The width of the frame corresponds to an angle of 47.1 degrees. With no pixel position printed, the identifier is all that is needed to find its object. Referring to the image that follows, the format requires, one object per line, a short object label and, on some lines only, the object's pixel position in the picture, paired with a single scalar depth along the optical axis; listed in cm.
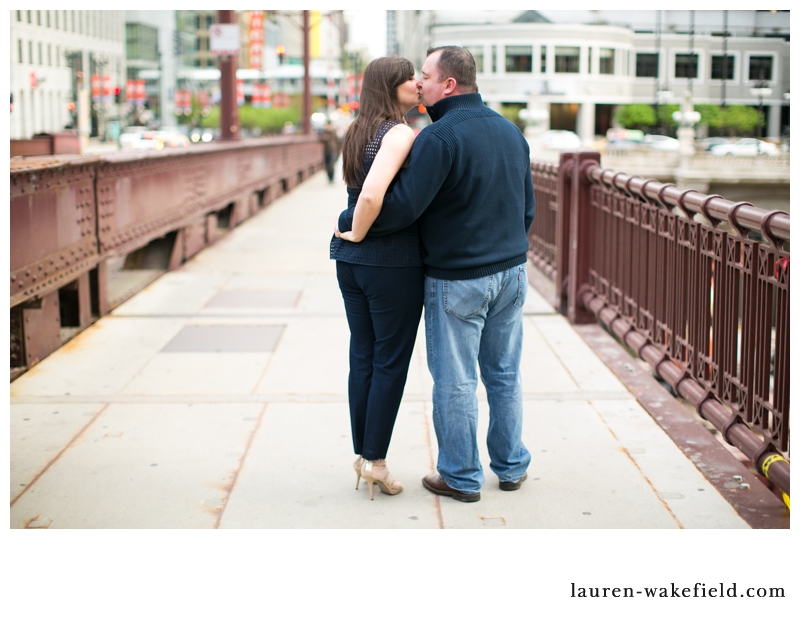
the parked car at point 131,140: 6065
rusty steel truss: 598
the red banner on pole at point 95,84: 6488
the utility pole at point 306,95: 3569
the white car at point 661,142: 6080
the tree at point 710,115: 7472
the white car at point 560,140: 6031
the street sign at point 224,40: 1511
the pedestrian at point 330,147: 2636
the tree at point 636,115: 8431
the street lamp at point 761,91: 4689
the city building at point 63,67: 3402
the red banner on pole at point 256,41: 7194
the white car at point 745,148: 5318
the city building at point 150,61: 8708
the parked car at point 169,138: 6178
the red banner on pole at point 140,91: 8181
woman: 342
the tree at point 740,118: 7369
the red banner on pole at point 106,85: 6494
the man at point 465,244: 340
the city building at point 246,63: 8794
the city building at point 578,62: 7275
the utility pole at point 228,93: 1661
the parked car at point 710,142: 5861
